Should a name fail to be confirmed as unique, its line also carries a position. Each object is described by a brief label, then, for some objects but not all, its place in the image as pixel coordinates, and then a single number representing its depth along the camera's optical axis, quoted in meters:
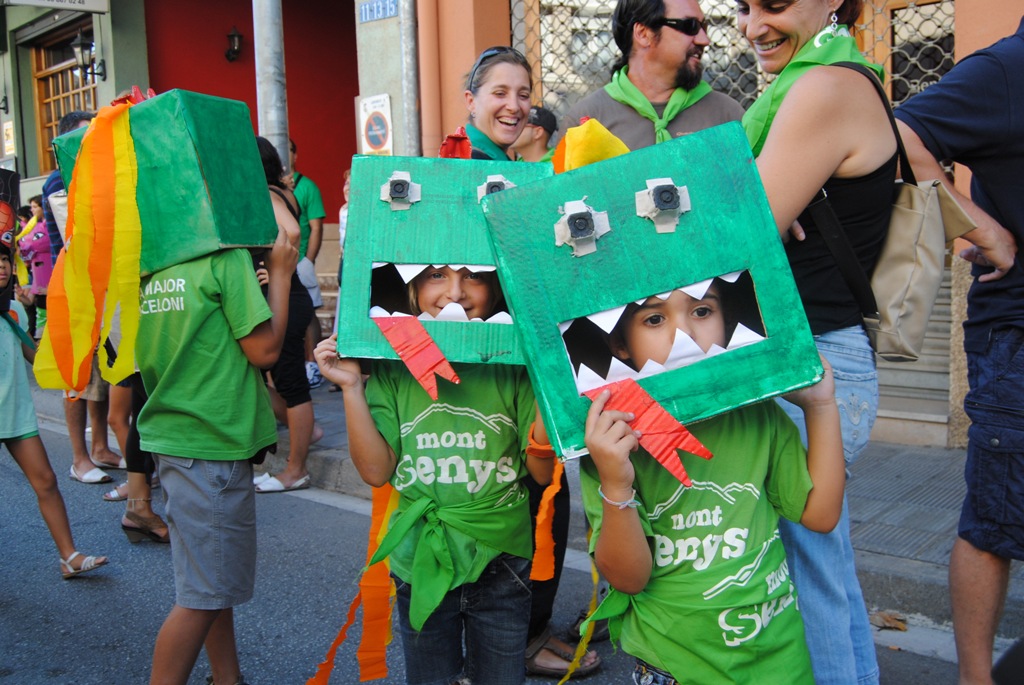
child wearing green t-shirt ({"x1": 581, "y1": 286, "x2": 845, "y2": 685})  1.71
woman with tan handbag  1.86
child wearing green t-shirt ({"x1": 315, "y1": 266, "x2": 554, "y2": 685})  2.13
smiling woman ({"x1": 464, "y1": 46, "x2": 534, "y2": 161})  2.72
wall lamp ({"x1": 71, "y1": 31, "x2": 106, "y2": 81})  12.41
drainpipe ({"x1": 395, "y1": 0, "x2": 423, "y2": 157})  7.01
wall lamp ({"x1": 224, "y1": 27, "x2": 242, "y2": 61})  12.13
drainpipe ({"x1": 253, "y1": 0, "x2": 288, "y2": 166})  6.88
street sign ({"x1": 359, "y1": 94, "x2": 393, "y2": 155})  7.18
